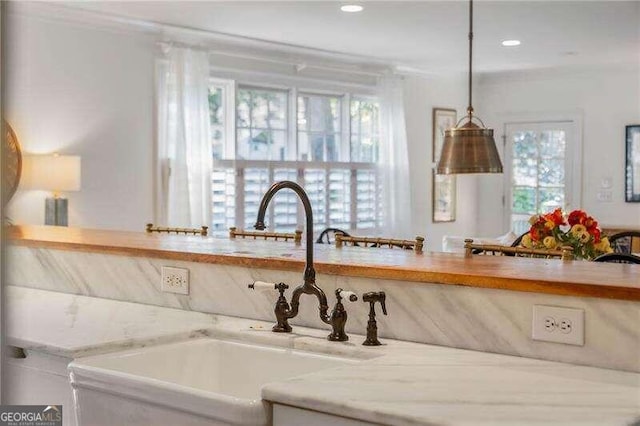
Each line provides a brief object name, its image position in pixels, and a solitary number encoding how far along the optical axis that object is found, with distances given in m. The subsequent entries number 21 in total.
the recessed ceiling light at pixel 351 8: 5.74
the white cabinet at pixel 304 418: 1.63
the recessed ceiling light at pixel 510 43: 7.37
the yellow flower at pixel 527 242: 4.15
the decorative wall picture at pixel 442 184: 9.36
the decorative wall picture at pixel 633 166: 8.77
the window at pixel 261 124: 7.37
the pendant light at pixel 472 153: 4.25
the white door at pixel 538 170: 9.20
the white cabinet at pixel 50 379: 2.24
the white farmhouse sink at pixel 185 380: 1.81
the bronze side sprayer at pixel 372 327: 2.14
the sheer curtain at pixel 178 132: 6.60
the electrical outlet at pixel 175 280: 2.71
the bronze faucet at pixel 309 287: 2.19
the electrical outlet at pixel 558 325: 1.90
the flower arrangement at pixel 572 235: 4.00
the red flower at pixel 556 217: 4.07
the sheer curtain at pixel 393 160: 8.58
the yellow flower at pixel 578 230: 3.99
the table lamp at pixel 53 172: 5.47
